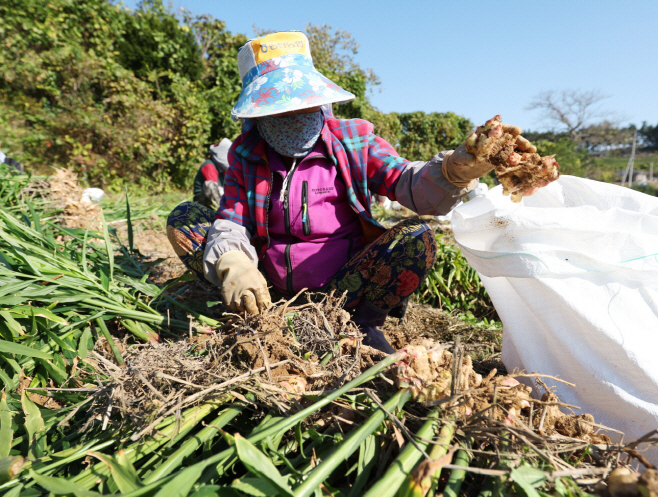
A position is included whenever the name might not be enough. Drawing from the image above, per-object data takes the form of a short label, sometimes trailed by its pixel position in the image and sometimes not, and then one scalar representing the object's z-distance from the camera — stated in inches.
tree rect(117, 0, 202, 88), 256.5
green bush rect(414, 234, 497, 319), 86.8
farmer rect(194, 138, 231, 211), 134.8
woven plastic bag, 37.2
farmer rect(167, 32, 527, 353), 53.6
